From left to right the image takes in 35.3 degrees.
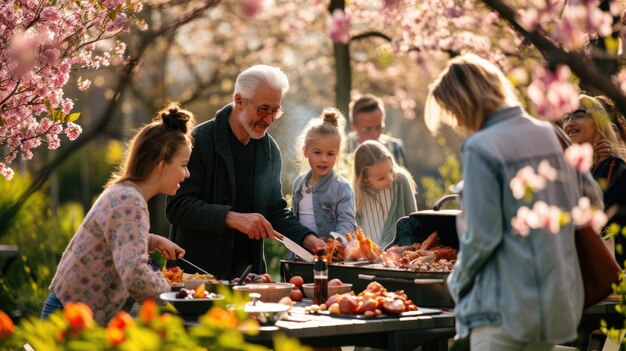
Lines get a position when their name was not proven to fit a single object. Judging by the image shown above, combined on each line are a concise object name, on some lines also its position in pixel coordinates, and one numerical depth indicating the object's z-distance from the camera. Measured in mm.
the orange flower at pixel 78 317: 3105
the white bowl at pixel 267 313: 4102
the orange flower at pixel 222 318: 3090
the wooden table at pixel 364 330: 4098
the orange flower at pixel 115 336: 2912
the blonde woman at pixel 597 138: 6059
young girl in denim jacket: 6535
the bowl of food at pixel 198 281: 4559
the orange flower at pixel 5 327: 3297
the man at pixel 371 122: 8688
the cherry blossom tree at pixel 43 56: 5367
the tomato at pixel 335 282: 4977
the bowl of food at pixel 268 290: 4723
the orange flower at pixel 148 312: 3080
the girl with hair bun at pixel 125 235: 4121
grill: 4855
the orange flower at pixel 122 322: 3010
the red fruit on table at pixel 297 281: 5242
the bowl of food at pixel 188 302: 4188
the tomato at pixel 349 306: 4445
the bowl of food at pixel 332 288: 4906
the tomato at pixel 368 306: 4441
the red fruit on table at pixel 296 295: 5039
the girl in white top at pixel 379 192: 7242
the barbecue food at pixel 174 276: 4928
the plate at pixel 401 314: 4414
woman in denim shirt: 3648
